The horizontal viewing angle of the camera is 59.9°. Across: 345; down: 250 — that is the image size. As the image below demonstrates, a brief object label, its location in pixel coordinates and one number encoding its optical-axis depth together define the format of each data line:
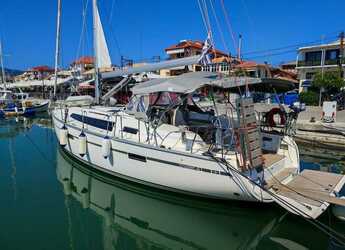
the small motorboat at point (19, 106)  27.94
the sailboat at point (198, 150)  6.74
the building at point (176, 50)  43.12
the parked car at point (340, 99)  23.20
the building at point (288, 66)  53.34
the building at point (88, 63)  63.04
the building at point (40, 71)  70.76
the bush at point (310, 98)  26.95
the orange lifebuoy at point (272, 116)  8.86
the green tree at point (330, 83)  27.07
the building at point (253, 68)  37.50
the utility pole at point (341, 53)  32.59
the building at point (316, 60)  35.44
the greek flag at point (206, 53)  8.80
